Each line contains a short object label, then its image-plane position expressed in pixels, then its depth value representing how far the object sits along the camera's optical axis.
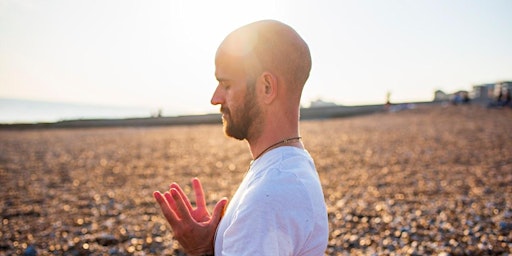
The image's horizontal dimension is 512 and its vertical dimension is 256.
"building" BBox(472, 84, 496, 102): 50.99
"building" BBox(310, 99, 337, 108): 80.75
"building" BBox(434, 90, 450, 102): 74.64
